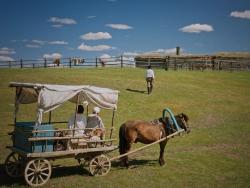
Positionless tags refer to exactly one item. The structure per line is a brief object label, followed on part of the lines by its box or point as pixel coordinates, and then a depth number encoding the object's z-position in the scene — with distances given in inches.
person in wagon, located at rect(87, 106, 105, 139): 461.7
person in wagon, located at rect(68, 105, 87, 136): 440.1
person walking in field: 1113.0
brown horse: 480.4
